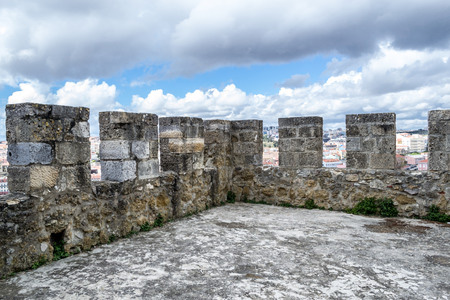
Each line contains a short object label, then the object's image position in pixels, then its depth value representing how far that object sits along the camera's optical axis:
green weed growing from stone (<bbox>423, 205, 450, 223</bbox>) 6.17
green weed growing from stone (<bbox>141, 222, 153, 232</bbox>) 5.54
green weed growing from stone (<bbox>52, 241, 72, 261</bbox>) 4.28
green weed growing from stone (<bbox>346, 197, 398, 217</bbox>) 6.58
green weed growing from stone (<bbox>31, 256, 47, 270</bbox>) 3.97
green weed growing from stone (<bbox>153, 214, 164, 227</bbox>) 5.81
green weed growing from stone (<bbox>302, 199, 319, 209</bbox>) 7.29
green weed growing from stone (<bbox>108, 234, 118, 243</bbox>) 4.97
